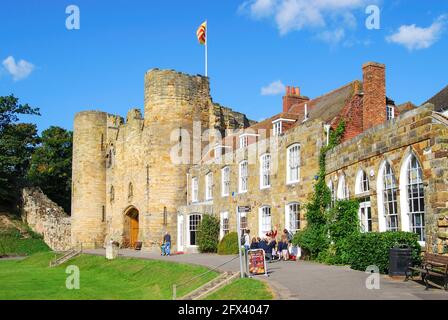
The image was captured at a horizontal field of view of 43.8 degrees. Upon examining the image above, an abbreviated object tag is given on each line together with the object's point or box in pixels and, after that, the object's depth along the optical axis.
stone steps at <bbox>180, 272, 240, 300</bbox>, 14.84
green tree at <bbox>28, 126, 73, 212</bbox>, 60.72
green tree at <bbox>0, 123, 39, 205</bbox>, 55.25
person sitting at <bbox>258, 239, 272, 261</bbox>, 22.18
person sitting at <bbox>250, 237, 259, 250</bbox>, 22.88
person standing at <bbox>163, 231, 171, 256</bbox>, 32.09
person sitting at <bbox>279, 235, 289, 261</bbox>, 24.19
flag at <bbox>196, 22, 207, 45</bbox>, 41.41
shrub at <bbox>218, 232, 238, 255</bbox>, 28.64
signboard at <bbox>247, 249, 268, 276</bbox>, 17.02
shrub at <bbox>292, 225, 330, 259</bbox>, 22.48
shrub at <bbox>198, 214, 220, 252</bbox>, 32.53
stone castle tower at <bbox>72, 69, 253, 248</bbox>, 38.16
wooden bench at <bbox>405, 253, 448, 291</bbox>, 13.05
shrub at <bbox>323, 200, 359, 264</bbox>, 20.39
